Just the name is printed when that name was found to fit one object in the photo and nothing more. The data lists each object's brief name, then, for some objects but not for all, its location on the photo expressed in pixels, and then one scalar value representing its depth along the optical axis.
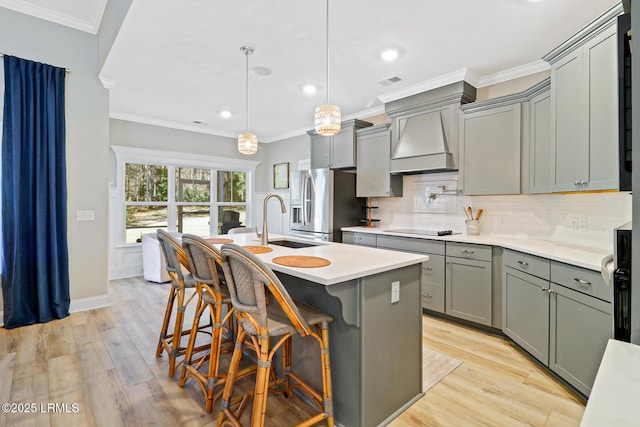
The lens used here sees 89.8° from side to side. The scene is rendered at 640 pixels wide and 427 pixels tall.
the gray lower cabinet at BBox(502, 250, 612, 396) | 1.89
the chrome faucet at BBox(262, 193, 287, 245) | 2.53
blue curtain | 3.10
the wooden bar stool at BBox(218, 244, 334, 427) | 1.43
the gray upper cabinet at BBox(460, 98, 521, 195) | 3.12
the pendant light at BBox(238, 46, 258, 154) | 3.26
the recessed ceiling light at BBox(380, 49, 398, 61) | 3.00
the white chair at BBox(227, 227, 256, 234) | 4.49
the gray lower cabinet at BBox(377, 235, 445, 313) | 3.37
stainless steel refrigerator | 4.50
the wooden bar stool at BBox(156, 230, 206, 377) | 2.24
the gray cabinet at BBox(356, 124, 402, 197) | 4.25
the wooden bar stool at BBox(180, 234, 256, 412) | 1.88
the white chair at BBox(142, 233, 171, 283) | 4.83
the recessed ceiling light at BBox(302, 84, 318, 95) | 3.89
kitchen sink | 2.76
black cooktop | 3.62
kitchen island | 1.66
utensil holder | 3.55
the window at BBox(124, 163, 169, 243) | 5.36
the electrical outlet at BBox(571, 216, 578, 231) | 2.83
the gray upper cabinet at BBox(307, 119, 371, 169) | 4.64
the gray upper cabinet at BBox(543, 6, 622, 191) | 2.03
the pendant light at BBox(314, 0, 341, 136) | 2.24
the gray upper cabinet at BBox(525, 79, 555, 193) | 2.75
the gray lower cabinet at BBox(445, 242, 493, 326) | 3.02
